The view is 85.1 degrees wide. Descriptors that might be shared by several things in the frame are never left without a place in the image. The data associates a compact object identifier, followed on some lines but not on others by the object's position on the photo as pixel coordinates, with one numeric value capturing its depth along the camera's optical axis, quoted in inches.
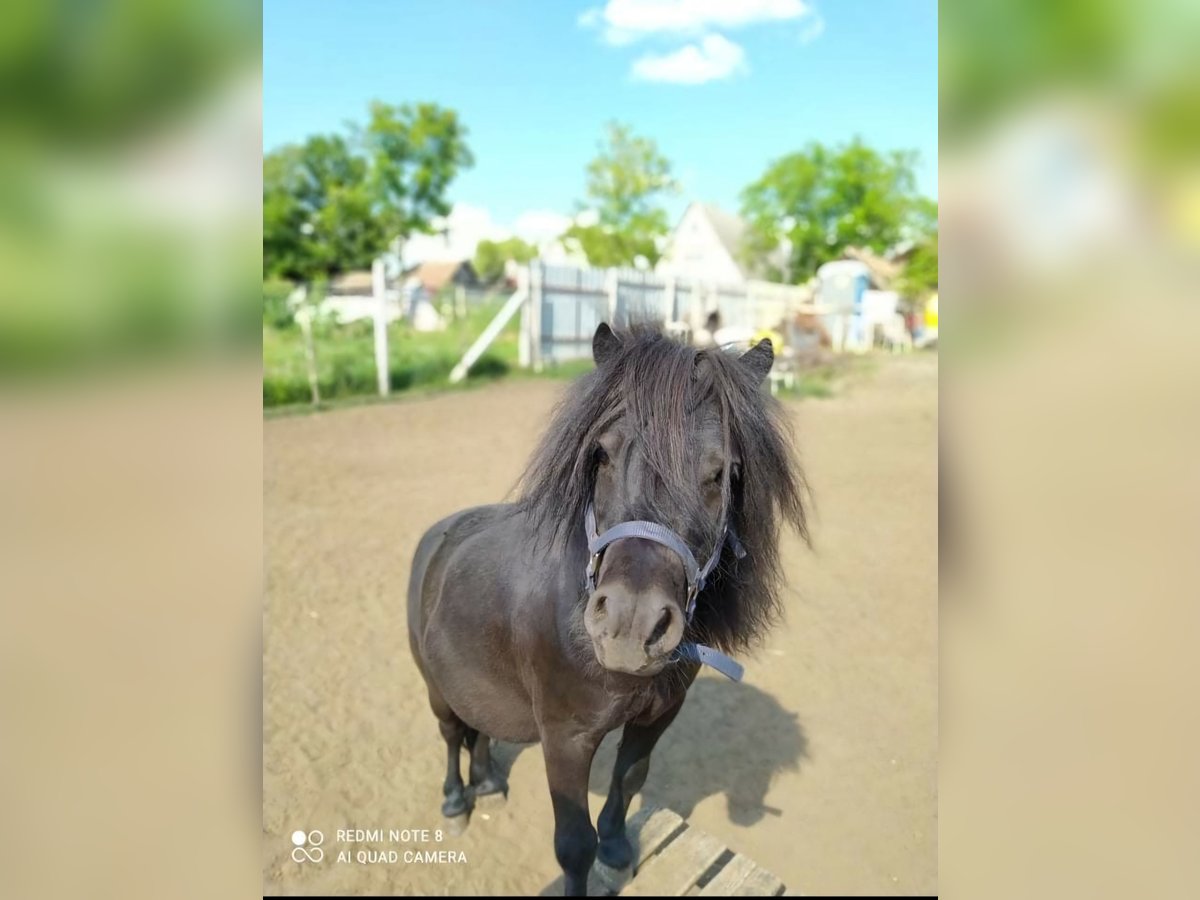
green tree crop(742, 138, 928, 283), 994.1
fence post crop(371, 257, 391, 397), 460.4
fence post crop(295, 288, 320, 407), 420.2
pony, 63.8
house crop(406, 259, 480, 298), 1546.0
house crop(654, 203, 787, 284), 1400.1
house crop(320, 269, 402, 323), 463.8
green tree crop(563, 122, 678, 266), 1007.0
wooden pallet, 103.4
